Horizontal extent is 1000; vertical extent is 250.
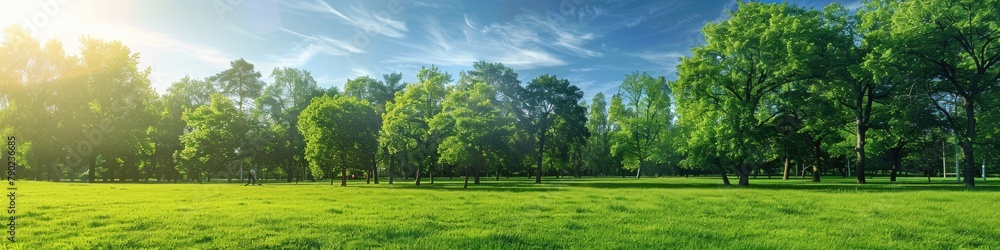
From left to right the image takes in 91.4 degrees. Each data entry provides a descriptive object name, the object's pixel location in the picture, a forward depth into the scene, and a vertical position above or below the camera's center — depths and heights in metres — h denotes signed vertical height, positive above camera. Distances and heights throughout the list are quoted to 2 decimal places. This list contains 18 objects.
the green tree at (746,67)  34.80 +6.23
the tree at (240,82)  65.25 +8.97
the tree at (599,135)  86.81 +2.70
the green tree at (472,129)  35.69 +1.57
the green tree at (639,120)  69.50 +4.44
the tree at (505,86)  51.12 +6.70
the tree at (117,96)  43.81 +4.88
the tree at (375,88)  57.84 +7.25
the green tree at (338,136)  41.00 +1.12
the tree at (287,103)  61.69 +5.78
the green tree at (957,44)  29.15 +6.77
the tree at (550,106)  53.06 +4.78
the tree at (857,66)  33.37 +5.72
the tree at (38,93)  39.25 +4.55
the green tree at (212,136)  52.41 +1.28
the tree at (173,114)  62.91 +4.36
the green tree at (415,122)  40.62 +2.23
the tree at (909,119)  34.16 +2.32
